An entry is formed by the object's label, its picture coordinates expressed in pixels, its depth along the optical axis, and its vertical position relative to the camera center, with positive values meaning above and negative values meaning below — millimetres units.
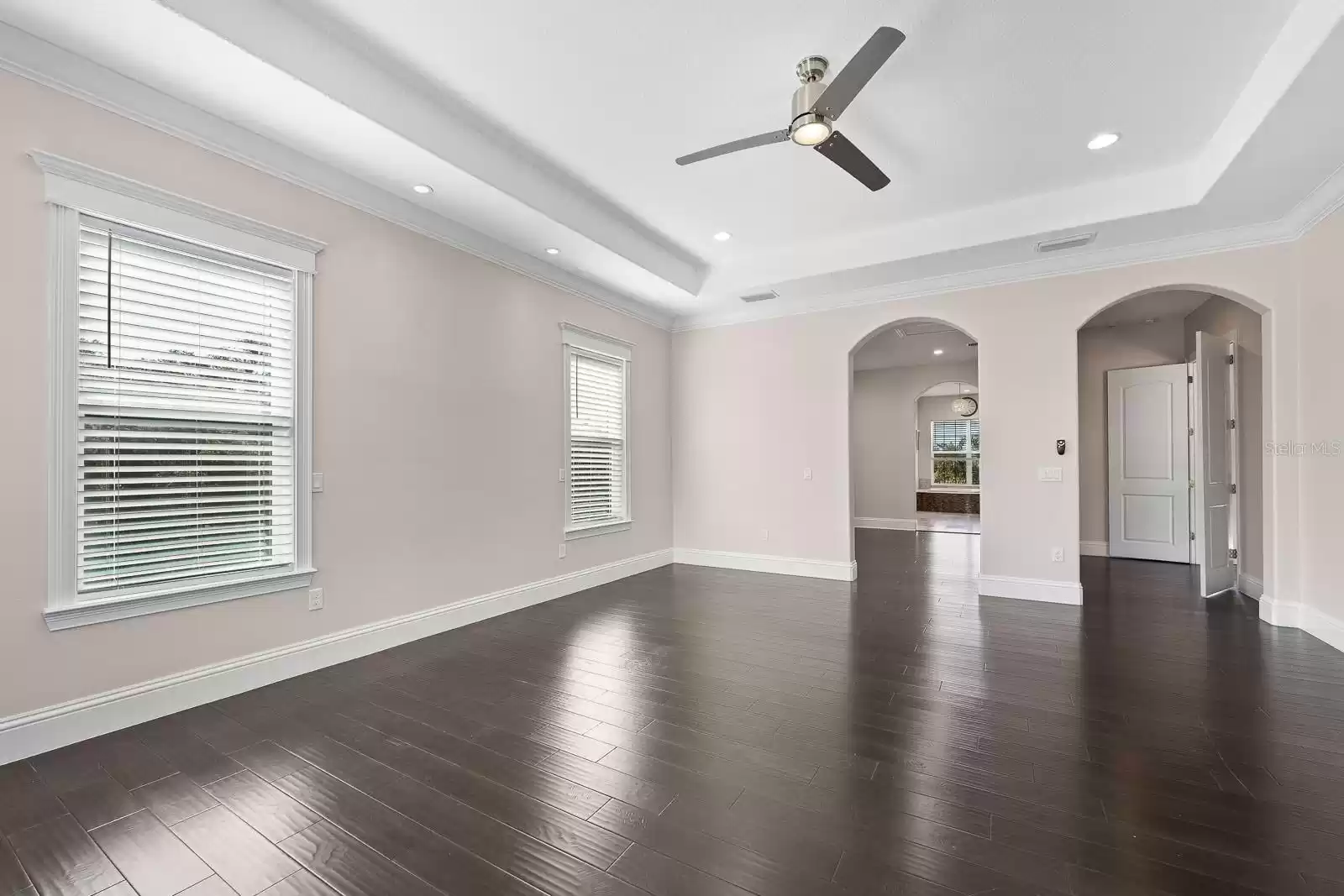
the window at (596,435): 5305 +166
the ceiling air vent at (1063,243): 4352 +1573
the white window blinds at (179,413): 2582 +201
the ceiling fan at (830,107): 2312 +1546
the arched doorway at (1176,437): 4980 +130
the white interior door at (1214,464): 4938 -141
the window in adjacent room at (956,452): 13414 -41
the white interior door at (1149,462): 6469 -149
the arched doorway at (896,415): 8742 +627
